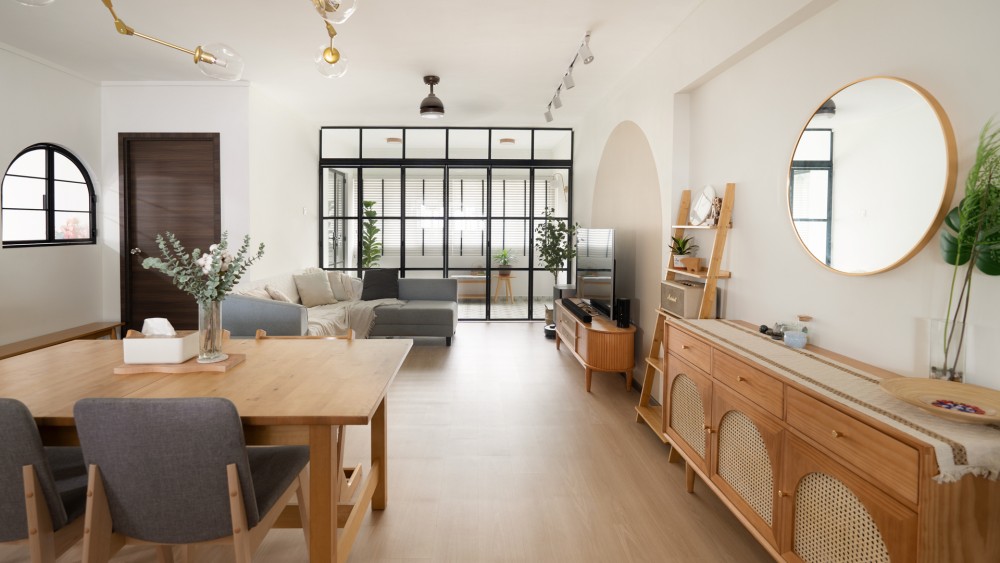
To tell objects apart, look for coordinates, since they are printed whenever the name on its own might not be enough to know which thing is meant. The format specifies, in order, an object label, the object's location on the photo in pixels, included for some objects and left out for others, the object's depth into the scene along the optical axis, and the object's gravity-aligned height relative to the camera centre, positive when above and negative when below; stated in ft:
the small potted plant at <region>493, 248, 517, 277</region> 27.27 -0.05
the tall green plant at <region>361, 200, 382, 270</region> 26.68 +0.86
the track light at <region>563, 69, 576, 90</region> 15.68 +5.03
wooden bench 14.52 -2.43
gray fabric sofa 15.84 -1.87
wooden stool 27.45 -1.37
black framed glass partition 26.45 +2.78
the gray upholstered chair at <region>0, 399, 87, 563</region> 5.08 -2.28
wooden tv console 15.44 -2.44
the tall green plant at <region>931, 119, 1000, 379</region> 5.44 +0.37
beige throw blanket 19.31 -2.10
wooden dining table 5.86 -1.57
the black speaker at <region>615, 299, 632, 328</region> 15.89 -1.46
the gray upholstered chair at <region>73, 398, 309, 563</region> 5.10 -2.07
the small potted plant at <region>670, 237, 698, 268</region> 12.78 +0.28
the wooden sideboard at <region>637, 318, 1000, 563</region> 4.66 -2.20
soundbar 16.44 -1.62
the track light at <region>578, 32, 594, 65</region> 13.60 +5.05
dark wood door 18.86 +1.85
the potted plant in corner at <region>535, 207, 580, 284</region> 23.03 +0.52
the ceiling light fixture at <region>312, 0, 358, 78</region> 5.98 +2.74
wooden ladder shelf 10.93 -0.72
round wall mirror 6.40 +1.14
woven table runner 4.52 -1.38
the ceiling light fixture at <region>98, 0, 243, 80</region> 6.88 +2.43
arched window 15.53 +1.59
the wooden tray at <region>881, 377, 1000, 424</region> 4.86 -1.26
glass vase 7.61 -1.08
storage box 11.62 -0.77
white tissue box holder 7.36 -1.26
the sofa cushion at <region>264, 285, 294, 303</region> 18.03 -1.22
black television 16.31 -0.23
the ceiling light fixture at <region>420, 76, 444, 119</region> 17.84 +4.87
